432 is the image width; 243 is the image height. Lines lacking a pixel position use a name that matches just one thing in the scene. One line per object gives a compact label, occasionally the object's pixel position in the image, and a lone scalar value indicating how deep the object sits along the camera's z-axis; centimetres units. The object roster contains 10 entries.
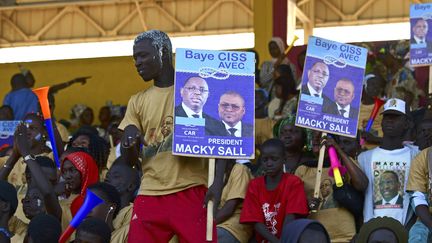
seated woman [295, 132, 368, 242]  1781
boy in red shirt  1734
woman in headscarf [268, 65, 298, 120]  2616
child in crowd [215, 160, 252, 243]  1796
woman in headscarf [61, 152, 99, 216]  1832
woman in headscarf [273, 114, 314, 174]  1938
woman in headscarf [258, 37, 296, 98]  2871
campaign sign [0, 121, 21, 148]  2331
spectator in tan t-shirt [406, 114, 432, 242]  1675
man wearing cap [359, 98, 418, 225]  1780
